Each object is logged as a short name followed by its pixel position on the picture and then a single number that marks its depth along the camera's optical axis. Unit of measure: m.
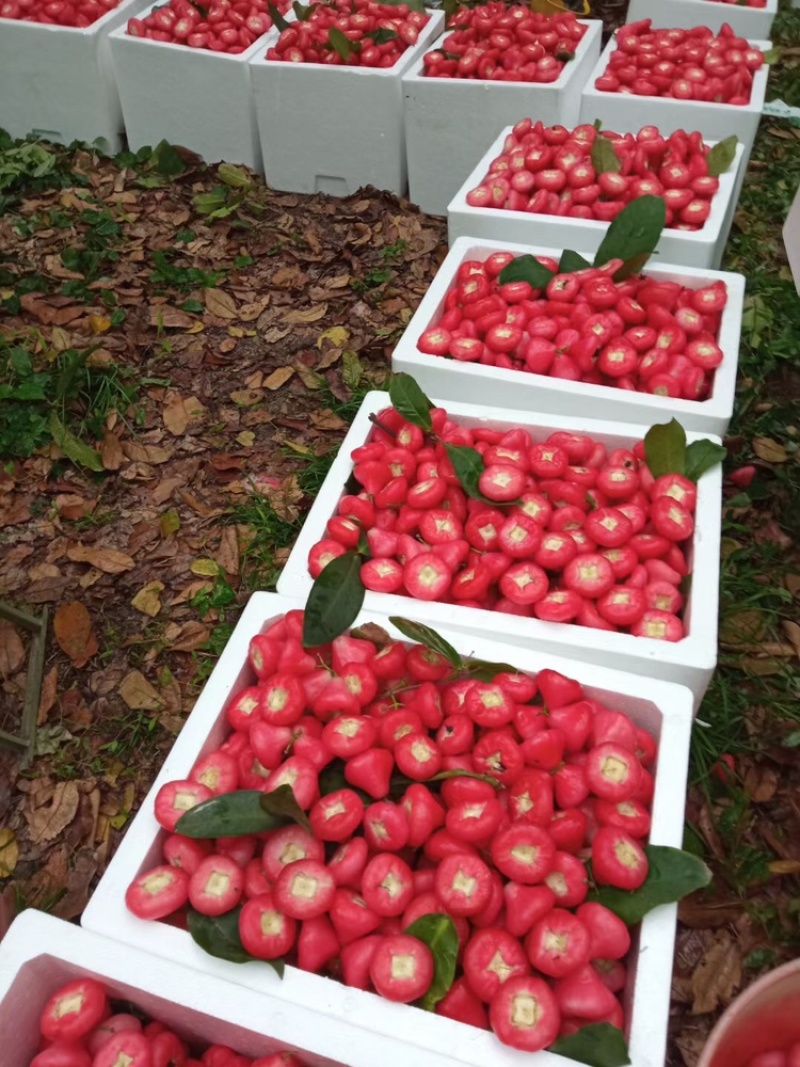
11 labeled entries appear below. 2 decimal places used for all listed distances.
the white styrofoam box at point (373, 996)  0.97
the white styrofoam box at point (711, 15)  3.27
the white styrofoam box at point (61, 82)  3.20
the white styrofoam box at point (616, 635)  1.32
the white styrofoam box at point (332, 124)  2.96
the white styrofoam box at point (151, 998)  0.99
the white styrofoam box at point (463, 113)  2.78
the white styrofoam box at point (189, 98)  3.09
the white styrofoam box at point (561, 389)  1.67
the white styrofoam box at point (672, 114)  2.51
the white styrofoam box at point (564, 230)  2.05
